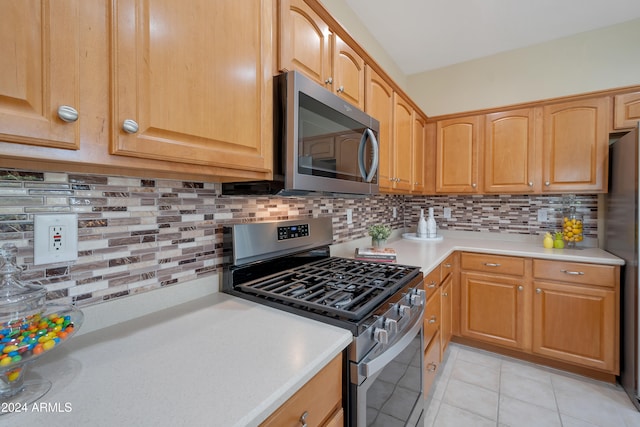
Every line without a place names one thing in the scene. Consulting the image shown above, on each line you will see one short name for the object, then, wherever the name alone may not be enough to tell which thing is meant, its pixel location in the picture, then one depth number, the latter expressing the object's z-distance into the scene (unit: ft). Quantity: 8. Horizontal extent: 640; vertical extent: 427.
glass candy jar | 1.76
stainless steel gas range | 2.91
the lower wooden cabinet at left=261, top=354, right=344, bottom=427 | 2.07
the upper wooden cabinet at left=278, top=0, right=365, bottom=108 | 3.60
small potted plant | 7.12
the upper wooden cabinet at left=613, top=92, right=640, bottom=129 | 6.86
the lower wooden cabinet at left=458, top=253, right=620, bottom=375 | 6.47
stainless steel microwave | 3.36
